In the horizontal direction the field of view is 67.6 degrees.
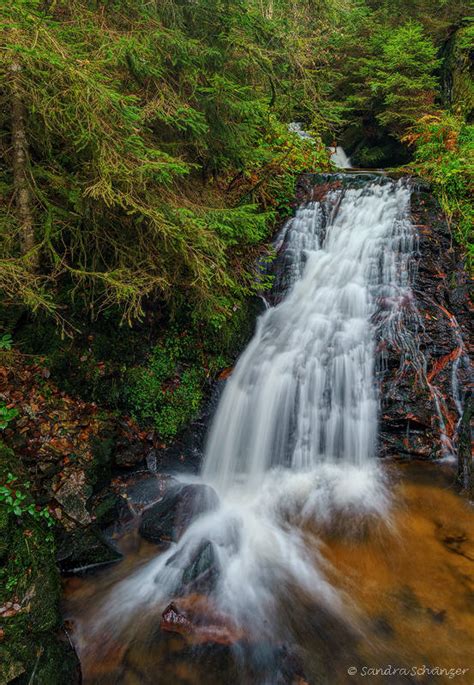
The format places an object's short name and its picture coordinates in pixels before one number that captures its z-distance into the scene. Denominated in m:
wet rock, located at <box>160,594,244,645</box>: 3.25
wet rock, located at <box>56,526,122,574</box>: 3.86
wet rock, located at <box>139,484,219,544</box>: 4.41
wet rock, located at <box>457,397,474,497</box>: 4.67
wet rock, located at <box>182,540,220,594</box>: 3.76
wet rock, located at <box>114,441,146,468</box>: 5.07
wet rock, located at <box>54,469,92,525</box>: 4.13
